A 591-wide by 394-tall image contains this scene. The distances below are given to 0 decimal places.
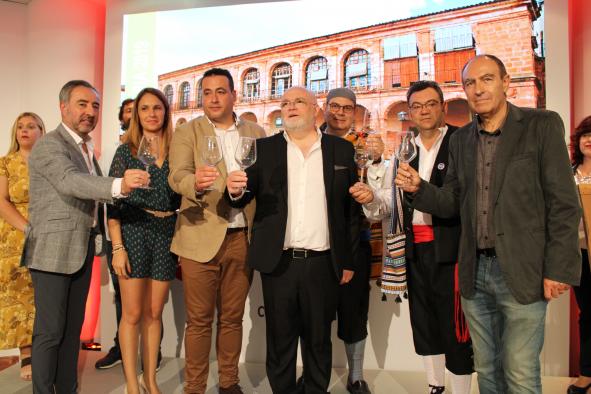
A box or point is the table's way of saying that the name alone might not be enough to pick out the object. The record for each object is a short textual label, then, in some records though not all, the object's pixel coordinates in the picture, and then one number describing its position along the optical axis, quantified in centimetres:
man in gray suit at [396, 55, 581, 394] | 205
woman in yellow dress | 359
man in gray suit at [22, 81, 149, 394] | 260
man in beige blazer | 293
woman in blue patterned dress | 288
